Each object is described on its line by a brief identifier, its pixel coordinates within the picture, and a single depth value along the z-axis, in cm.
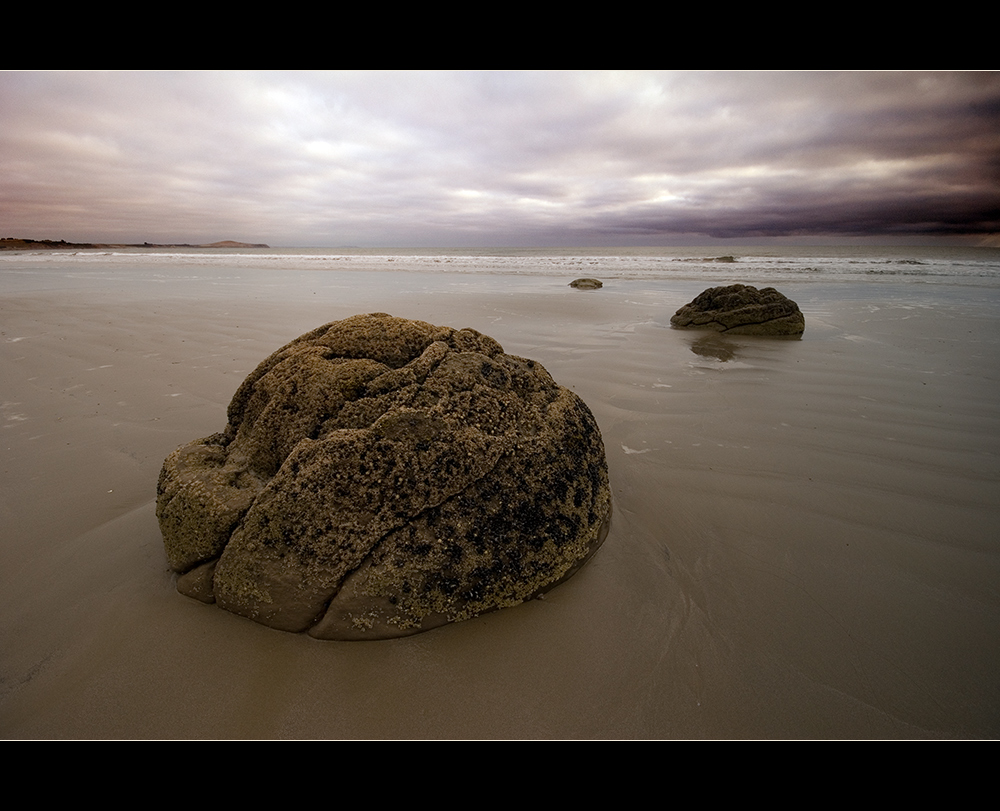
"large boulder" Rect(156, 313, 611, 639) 217
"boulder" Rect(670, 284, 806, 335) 878
